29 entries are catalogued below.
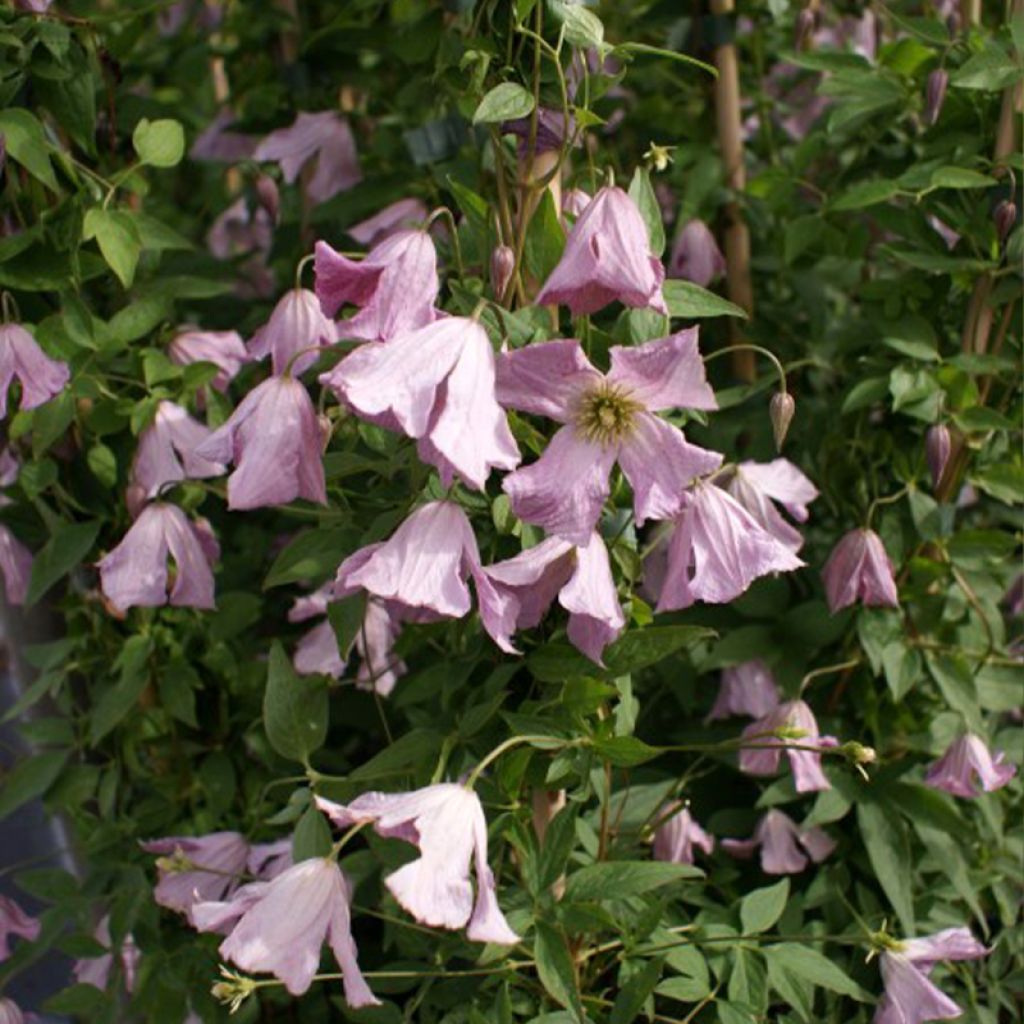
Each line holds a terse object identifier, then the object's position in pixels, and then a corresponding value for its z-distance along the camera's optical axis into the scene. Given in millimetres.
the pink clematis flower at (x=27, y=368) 1184
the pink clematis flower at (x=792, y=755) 1273
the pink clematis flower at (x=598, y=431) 887
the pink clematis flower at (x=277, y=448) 949
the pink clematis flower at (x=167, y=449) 1233
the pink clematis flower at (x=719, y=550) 964
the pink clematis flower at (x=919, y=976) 1179
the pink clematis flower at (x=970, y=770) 1303
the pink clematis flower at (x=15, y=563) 1353
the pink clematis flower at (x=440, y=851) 880
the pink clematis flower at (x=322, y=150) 1524
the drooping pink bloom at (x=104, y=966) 1396
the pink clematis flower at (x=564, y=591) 956
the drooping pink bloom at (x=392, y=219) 1417
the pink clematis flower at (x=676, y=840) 1284
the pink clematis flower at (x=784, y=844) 1368
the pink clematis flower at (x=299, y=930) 926
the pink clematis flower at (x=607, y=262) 886
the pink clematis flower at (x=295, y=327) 1105
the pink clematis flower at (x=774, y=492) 1139
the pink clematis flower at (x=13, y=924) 1403
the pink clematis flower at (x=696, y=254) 1495
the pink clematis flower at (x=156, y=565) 1188
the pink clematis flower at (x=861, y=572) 1278
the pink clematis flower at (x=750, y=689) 1394
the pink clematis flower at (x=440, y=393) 860
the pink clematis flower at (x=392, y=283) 920
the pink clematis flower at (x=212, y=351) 1333
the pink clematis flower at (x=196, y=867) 1178
